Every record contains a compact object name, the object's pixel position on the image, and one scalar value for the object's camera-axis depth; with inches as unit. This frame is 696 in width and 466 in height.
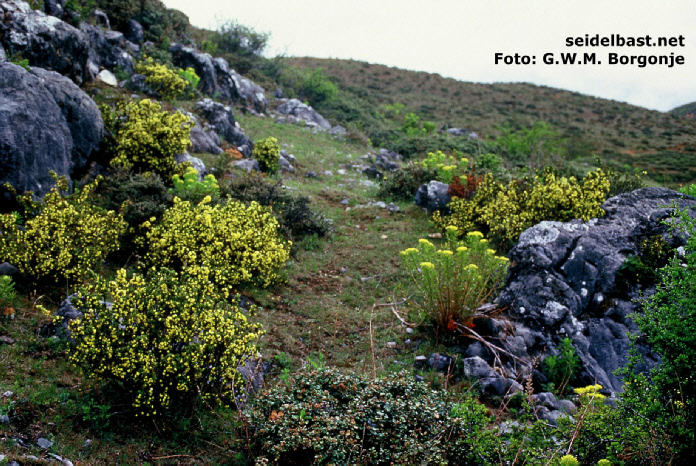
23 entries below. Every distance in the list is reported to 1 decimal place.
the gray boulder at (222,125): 527.6
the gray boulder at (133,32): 602.0
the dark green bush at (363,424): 118.6
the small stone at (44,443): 121.2
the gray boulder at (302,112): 857.5
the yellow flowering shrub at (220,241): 235.6
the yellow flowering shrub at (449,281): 223.6
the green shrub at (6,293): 174.4
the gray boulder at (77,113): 285.7
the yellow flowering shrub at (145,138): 324.8
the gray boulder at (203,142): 456.8
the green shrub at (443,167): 457.1
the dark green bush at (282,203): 344.5
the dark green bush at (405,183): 482.9
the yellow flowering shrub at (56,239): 190.1
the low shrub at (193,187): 305.6
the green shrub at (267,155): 486.0
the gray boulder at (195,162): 375.3
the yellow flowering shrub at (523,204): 301.9
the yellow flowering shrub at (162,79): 505.4
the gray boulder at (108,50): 470.7
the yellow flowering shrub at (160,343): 136.3
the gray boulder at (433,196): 427.5
